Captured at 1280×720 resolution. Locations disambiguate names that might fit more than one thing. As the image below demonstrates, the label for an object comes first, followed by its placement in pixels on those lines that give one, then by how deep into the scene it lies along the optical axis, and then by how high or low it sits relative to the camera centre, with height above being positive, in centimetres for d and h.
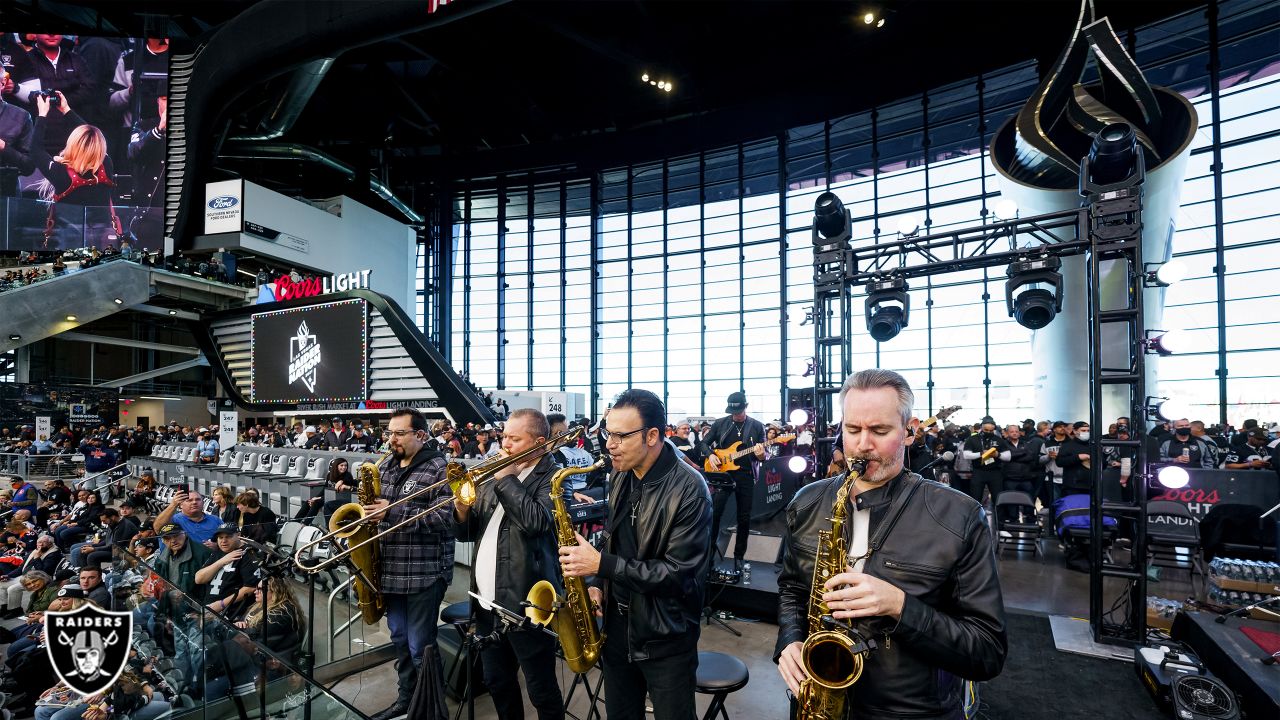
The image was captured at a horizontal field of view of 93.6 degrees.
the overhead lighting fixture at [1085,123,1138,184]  431 +154
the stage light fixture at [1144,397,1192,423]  485 -34
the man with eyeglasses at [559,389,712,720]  213 -70
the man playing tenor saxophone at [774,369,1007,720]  143 -54
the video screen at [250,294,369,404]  1509 +43
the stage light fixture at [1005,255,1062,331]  499 +68
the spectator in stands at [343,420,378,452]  1245 -155
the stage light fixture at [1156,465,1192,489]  527 -96
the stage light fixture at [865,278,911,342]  584 +61
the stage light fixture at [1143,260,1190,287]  488 +79
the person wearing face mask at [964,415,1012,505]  795 -123
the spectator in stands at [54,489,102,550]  707 -189
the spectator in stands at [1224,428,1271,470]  698 -113
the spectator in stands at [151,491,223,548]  526 -134
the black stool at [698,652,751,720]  237 -126
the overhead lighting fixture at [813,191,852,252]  571 +143
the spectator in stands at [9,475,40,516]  897 -195
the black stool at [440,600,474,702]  350 -146
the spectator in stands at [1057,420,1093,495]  734 -113
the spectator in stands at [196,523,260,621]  415 -149
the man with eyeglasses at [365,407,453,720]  336 -106
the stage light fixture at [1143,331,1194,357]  458 +20
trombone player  262 -84
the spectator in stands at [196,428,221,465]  1227 -169
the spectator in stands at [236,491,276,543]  524 -135
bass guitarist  600 -88
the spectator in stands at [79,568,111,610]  432 -161
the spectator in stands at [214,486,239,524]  628 -144
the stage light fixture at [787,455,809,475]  661 -105
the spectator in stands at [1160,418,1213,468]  759 -106
